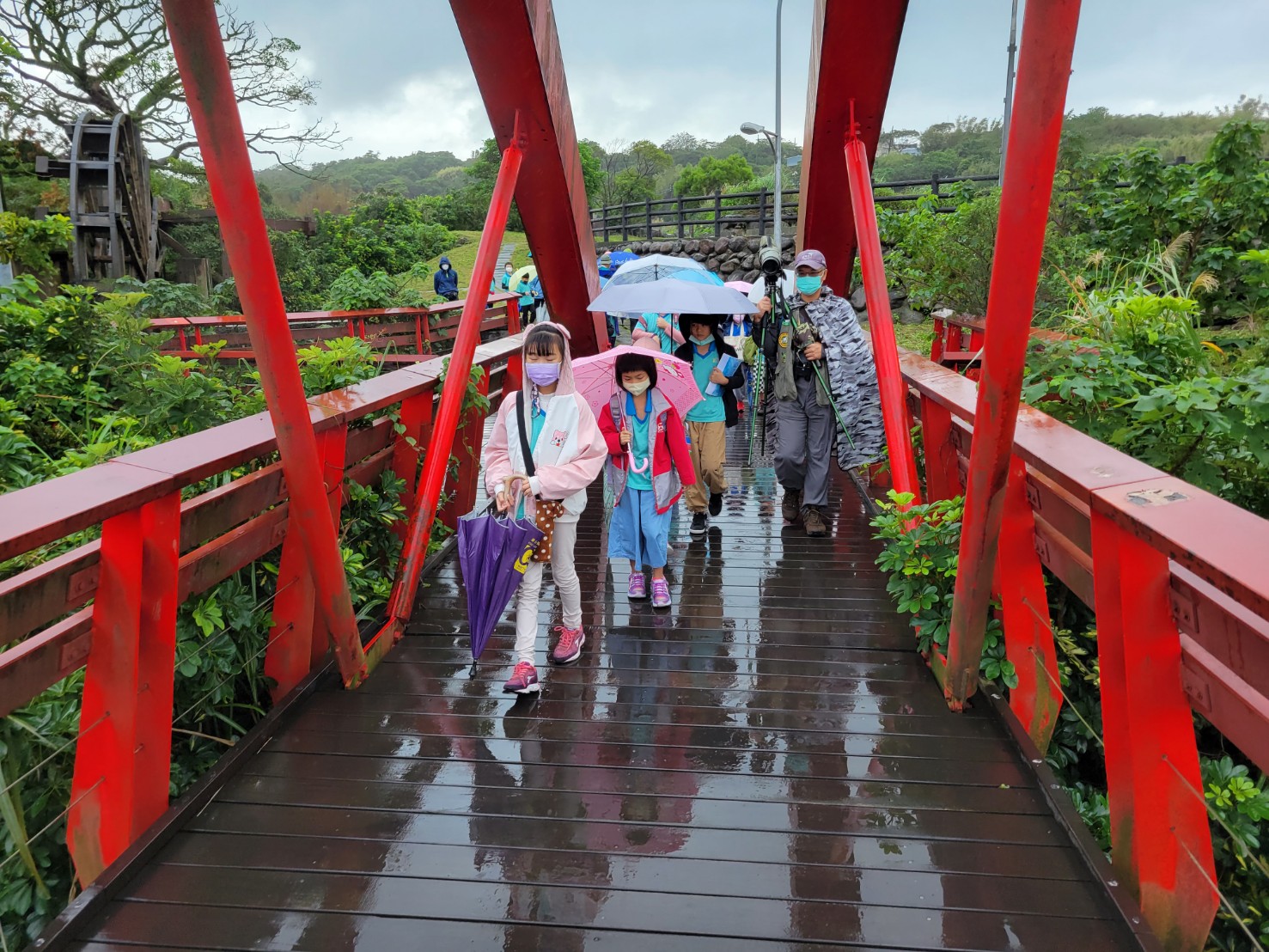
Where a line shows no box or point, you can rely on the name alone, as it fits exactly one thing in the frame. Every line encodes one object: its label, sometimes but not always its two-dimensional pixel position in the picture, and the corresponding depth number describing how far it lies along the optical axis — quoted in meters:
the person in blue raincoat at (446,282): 16.21
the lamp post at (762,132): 18.22
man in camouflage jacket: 4.79
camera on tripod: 4.72
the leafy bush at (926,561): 3.22
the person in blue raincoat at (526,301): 15.62
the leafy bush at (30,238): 9.02
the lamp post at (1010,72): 12.68
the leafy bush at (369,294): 10.91
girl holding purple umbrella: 3.20
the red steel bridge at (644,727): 1.89
